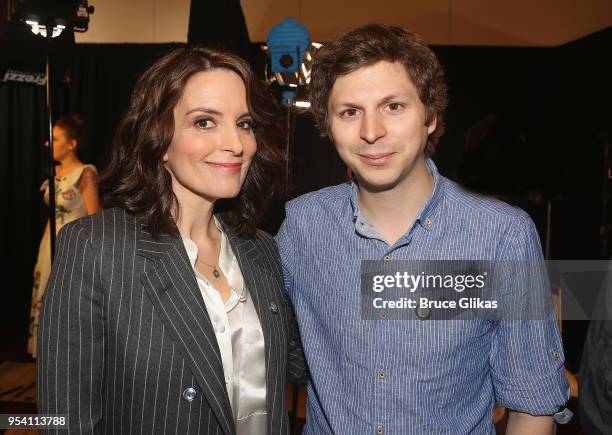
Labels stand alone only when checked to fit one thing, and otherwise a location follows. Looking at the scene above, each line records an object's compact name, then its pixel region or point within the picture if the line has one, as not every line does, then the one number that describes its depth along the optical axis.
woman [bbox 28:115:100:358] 4.64
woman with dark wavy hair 1.46
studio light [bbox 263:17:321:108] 2.76
